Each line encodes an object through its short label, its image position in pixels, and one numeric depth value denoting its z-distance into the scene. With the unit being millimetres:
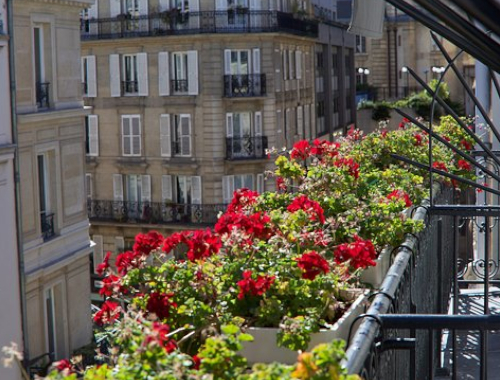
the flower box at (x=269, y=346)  3363
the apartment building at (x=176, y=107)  35844
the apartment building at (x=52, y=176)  18016
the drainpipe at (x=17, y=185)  17156
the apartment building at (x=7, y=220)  16766
